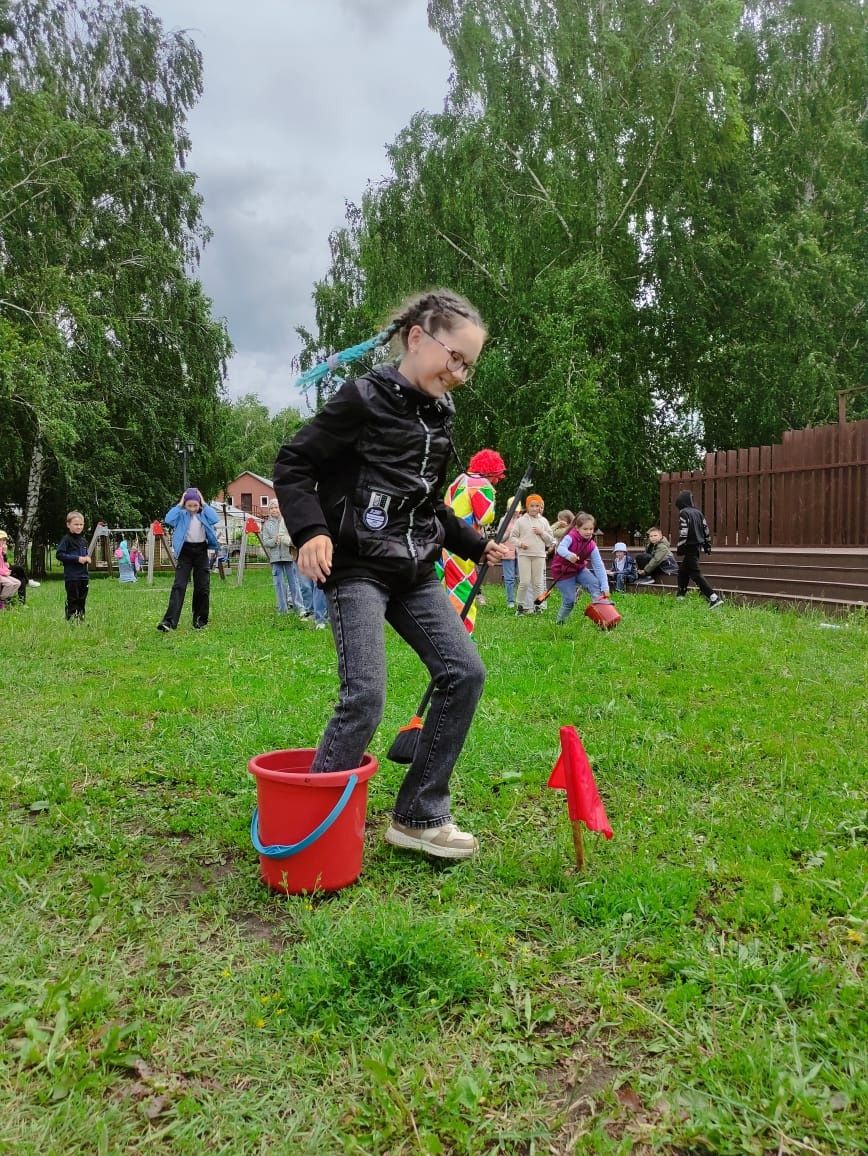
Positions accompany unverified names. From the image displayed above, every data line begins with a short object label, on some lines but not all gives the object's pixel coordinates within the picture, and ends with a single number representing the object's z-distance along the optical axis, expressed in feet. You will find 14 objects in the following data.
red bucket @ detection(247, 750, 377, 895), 8.93
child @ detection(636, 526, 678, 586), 50.19
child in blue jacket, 34.35
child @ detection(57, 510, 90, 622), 37.01
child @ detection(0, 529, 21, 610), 35.04
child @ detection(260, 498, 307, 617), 38.93
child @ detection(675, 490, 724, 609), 41.07
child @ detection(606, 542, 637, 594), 54.49
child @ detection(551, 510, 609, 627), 33.35
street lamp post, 91.01
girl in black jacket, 9.25
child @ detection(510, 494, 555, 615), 39.63
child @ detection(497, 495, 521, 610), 43.83
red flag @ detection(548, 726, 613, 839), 9.59
